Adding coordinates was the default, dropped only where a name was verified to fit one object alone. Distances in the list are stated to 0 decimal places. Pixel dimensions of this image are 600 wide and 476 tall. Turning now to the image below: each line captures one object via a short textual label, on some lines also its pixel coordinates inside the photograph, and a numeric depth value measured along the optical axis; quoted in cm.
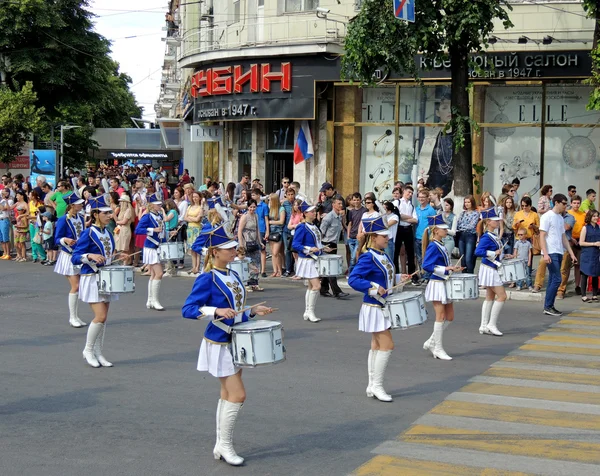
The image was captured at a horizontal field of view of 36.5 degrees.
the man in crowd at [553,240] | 1563
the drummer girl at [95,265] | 1136
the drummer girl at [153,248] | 1603
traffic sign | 1872
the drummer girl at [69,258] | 1400
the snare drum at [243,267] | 1519
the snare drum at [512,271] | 1382
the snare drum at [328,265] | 1504
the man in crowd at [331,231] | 1797
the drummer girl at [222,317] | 755
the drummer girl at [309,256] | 1508
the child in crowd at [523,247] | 1830
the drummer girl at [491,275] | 1373
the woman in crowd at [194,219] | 2041
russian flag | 2770
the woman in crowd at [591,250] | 1722
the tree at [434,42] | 1928
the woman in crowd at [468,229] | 1873
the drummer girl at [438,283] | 1199
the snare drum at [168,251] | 1597
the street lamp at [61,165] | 3655
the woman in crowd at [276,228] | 2041
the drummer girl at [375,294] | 970
